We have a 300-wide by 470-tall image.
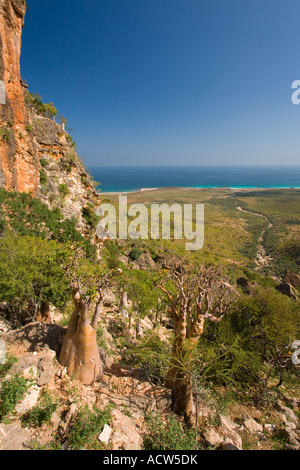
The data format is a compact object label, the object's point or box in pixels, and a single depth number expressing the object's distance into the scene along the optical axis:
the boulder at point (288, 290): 31.00
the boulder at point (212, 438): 6.05
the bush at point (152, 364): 8.18
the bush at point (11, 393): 5.18
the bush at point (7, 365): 6.10
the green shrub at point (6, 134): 14.98
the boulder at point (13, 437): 4.68
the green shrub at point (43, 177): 18.00
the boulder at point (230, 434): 6.31
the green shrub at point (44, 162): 18.06
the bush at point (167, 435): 5.49
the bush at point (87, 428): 4.90
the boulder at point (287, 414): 8.75
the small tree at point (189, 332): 6.69
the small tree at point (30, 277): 7.93
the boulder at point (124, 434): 5.24
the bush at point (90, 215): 21.16
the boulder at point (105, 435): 5.10
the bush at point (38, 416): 5.23
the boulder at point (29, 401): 5.40
